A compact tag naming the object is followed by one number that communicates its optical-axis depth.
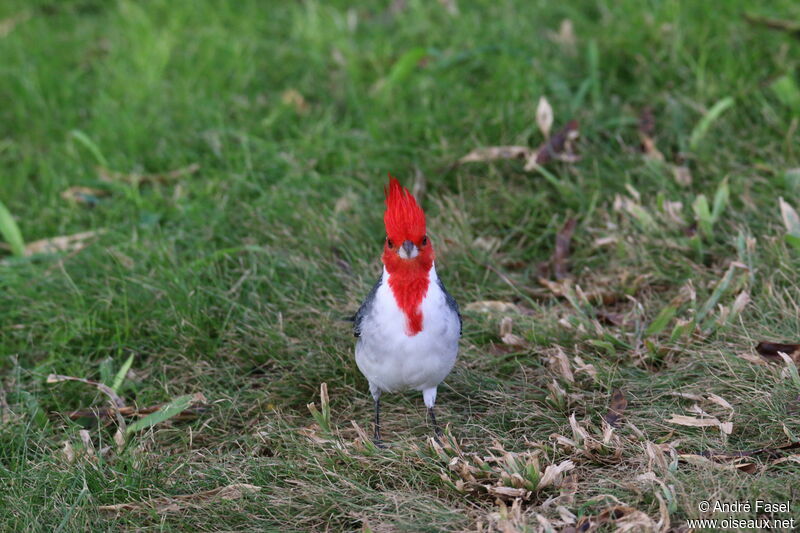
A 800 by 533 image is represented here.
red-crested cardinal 5.64
